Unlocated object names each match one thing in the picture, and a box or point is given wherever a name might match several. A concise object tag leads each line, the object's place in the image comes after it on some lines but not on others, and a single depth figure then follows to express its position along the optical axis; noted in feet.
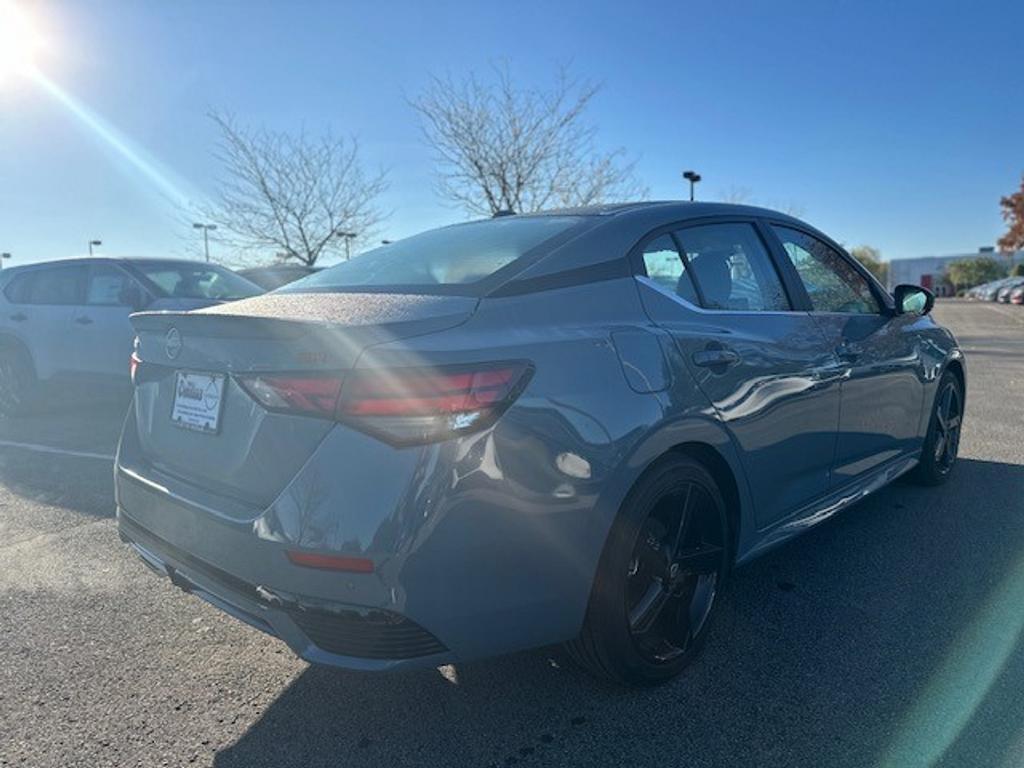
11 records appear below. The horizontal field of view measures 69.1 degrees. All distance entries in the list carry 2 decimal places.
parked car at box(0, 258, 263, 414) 23.43
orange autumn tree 209.41
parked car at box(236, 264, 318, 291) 43.78
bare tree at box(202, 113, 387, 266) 70.23
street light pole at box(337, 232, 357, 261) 73.12
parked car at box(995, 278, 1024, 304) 139.60
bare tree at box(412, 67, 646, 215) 59.88
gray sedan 6.27
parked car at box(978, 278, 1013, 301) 157.72
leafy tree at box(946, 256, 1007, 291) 236.02
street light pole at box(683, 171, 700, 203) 66.28
